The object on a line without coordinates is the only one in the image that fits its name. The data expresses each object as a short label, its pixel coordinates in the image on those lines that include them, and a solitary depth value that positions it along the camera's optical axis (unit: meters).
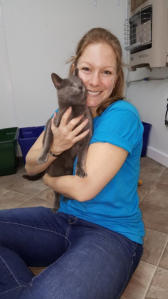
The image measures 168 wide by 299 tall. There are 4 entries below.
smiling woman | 0.72
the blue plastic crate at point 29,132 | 2.71
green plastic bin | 2.36
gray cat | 0.89
